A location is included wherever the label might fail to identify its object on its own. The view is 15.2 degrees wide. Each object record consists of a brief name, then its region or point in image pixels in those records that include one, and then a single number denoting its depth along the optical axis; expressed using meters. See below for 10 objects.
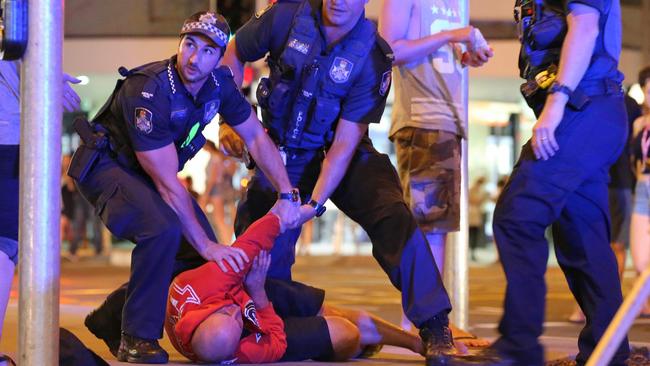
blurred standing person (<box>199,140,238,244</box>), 33.11
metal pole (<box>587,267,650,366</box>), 6.92
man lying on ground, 10.82
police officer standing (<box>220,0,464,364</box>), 11.64
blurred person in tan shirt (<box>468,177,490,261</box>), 42.65
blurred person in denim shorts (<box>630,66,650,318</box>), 17.99
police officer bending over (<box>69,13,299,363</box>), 10.71
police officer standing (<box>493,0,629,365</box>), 9.96
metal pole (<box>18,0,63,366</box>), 8.48
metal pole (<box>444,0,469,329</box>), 13.44
